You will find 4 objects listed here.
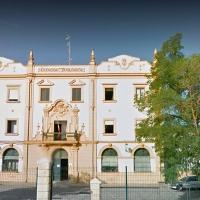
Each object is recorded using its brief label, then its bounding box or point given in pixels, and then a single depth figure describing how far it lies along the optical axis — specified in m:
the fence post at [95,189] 14.44
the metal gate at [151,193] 16.62
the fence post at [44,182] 12.65
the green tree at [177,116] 13.95
